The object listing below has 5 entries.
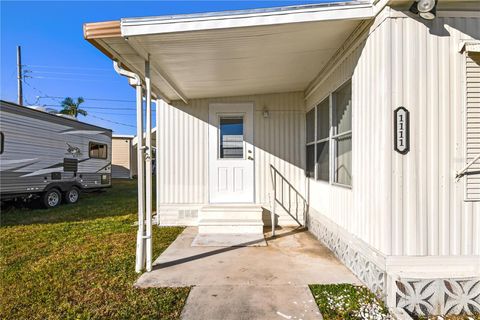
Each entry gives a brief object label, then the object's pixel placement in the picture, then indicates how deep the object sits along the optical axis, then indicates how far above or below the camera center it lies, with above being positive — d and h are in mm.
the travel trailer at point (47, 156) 6930 +22
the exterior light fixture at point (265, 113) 5398 +856
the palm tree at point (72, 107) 20938 +3885
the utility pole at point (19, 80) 14688 +4150
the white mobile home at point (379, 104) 2396 +507
